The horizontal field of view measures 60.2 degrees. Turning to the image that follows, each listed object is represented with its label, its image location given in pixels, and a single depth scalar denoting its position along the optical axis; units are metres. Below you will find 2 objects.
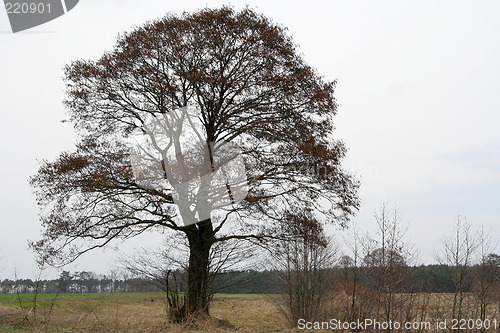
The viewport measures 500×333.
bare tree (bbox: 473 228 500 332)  11.37
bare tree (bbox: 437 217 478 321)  11.37
